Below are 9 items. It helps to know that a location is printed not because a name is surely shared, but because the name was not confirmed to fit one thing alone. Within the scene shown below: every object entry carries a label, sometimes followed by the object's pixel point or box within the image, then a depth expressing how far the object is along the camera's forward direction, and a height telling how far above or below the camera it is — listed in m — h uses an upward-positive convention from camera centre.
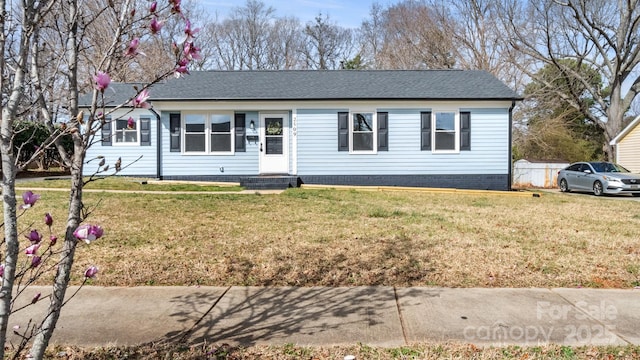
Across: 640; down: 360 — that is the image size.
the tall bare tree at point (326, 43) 36.94 +11.21
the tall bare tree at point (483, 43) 28.00 +8.66
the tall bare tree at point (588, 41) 23.34 +7.52
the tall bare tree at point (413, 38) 30.33 +9.96
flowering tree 1.92 +0.38
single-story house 14.58 +1.09
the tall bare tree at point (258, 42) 36.22 +11.17
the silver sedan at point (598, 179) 16.03 -0.33
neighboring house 21.52 +1.26
